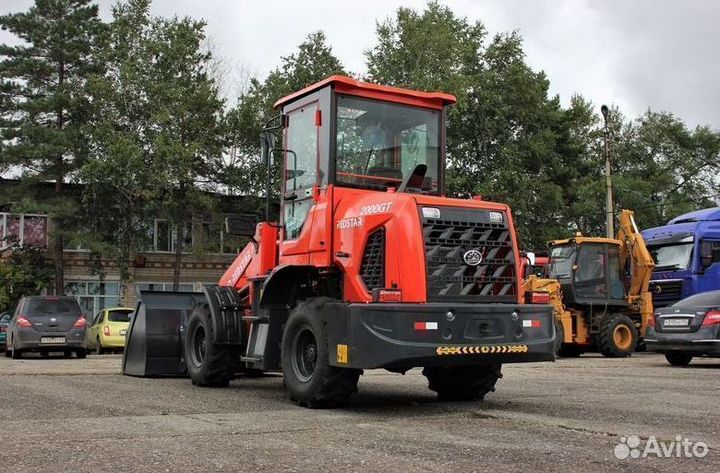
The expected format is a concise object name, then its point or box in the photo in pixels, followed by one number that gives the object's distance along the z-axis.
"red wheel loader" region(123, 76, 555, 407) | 7.92
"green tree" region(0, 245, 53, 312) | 33.72
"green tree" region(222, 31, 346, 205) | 34.47
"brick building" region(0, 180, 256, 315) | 36.16
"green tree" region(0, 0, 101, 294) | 33.06
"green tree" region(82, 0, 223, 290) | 31.19
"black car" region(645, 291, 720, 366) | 14.73
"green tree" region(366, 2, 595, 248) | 35.44
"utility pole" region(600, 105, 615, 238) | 28.92
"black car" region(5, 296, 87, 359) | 20.08
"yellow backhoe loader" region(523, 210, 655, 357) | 19.75
